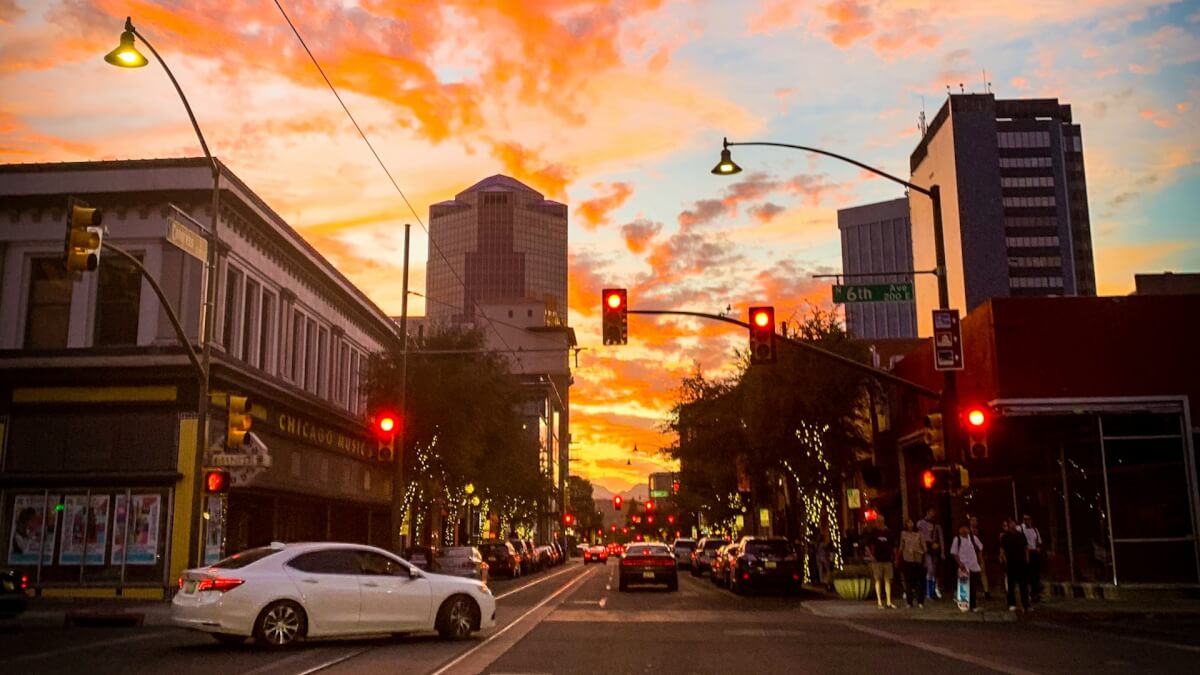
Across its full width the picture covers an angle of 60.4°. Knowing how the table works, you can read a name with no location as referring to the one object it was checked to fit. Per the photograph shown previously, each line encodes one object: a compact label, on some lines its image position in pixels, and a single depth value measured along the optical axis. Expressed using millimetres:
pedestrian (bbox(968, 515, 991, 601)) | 23939
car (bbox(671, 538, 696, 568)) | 61875
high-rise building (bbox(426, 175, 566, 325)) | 162750
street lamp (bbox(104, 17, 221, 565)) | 20438
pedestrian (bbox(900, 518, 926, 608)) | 22531
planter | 26484
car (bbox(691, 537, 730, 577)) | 47062
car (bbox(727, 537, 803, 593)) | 30422
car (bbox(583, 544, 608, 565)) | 86688
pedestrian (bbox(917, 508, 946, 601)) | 24062
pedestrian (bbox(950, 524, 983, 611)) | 20719
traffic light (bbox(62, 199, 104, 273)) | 15039
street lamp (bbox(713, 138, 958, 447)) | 21219
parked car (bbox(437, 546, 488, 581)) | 32031
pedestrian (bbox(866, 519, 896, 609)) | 22891
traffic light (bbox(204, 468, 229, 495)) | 20719
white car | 14055
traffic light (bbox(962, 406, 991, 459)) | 19266
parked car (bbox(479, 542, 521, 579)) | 47438
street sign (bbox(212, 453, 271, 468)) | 21266
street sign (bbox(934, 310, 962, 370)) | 20609
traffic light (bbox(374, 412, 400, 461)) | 26031
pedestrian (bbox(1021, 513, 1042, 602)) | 22234
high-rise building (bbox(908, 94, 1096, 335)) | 129000
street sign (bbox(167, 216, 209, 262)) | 18766
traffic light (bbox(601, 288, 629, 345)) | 21031
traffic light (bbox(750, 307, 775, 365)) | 20359
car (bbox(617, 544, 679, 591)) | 33625
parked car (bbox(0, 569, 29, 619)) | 18594
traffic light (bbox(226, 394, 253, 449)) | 20125
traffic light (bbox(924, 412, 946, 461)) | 20453
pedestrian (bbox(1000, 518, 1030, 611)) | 20797
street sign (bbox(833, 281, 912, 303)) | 21125
